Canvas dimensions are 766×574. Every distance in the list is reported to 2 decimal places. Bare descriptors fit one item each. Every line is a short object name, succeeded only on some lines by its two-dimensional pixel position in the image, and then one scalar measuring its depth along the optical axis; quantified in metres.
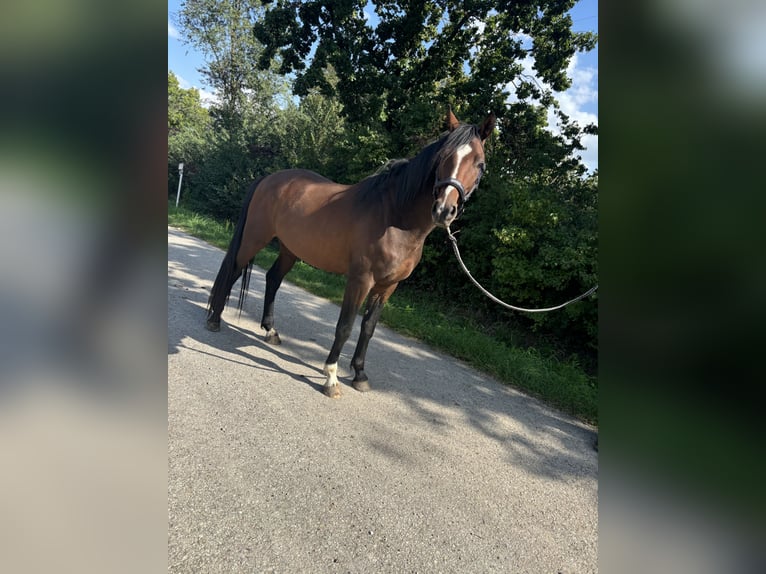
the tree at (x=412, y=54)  7.82
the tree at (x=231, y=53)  18.31
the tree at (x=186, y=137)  18.84
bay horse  2.50
